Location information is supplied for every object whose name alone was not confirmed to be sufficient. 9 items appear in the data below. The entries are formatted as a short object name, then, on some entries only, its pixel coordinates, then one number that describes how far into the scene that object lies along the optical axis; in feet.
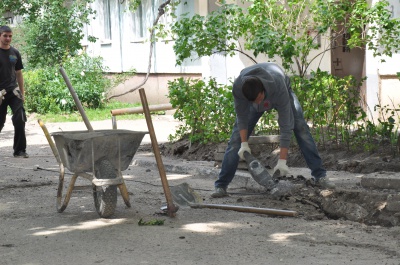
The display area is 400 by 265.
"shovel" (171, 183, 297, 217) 26.23
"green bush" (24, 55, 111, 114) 72.59
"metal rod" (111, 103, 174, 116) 32.86
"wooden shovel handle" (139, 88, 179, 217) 26.53
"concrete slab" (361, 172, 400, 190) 29.07
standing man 44.39
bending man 27.66
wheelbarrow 26.37
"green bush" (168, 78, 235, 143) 41.16
